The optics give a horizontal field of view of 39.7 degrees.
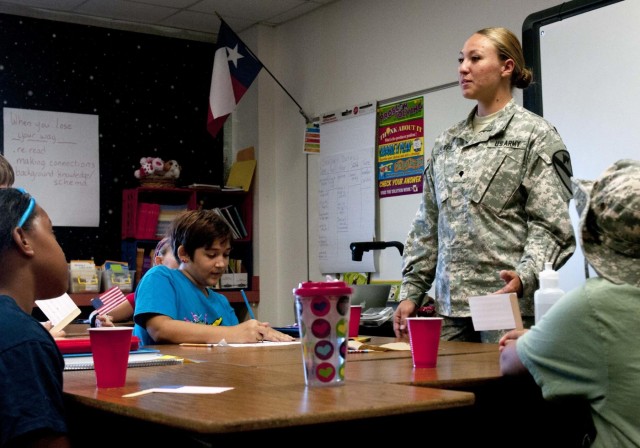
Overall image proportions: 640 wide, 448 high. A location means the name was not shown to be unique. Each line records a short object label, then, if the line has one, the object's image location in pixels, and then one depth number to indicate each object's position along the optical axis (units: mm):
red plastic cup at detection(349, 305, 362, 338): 2543
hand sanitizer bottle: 1821
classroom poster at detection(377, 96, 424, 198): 4719
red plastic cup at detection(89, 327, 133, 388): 1533
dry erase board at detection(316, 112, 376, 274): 5047
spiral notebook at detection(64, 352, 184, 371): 1875
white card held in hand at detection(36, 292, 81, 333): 2459
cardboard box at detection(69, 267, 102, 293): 5129
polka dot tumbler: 1430
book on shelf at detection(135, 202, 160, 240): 5422
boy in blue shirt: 2598
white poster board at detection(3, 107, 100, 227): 5293
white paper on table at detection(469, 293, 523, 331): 1784
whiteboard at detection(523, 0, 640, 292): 3360
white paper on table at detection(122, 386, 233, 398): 1391
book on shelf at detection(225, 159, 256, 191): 5785
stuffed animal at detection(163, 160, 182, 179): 5552
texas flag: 5414
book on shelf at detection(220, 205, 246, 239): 5715
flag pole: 5408
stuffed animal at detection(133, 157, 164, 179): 5465
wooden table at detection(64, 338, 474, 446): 1123
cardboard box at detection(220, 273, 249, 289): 5668
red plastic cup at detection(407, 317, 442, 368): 1765
